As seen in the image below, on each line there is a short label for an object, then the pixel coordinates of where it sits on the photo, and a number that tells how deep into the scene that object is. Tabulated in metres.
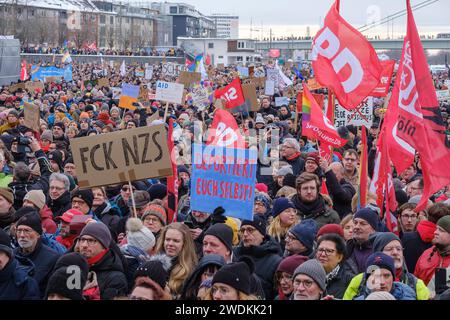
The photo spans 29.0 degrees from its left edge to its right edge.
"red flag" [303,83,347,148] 10.36
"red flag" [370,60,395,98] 14.93
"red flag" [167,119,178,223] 8.06
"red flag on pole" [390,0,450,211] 6.65
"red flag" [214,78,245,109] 15.18
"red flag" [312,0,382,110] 9.84
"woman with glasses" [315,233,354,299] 5.66
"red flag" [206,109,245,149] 9.27
